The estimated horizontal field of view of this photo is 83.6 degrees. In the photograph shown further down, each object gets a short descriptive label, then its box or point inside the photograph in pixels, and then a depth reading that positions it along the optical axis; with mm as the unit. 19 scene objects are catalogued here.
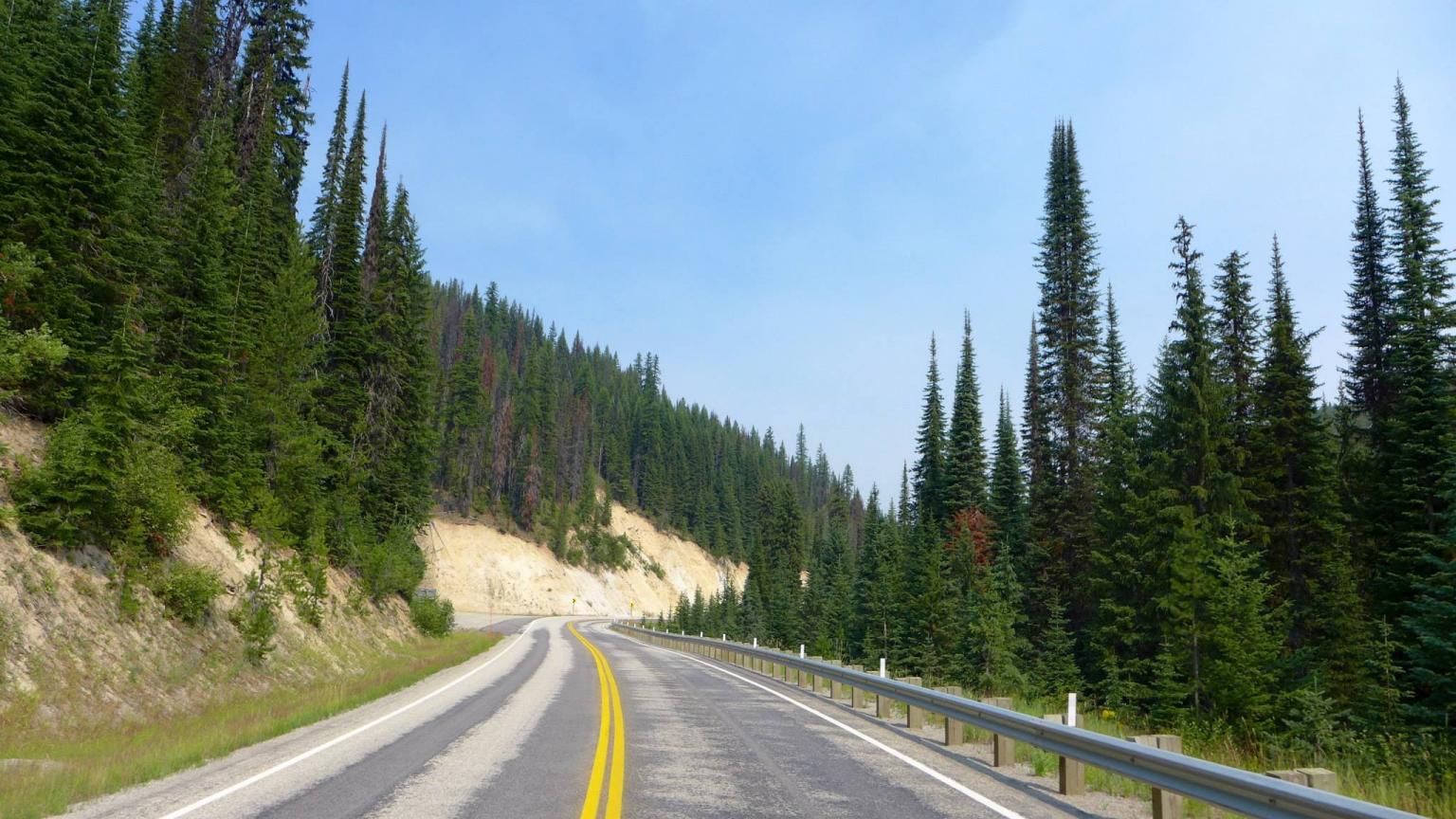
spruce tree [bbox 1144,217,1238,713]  28703
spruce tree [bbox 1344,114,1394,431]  33375
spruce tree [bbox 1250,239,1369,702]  30516
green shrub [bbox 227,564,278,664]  21016
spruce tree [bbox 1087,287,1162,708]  31172
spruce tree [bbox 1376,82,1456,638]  28797
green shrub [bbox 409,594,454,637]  45531
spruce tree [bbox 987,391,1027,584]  51312
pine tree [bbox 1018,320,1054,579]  43375
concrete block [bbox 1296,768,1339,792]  5707
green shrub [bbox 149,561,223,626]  18945
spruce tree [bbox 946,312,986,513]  60500
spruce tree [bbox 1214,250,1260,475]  34562
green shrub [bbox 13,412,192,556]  16297
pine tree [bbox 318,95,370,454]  40994
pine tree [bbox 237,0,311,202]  41656
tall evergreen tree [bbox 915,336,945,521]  63781
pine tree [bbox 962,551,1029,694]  35156
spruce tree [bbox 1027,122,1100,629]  41125
